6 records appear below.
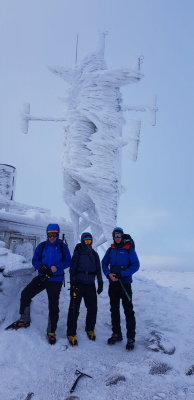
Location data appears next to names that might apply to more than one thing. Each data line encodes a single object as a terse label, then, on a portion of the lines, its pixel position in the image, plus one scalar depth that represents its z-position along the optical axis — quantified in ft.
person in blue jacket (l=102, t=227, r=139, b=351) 18.98
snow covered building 32.71
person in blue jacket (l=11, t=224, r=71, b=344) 18.17
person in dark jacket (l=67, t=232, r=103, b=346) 19.36
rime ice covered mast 39.09
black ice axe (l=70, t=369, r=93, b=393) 13.35
